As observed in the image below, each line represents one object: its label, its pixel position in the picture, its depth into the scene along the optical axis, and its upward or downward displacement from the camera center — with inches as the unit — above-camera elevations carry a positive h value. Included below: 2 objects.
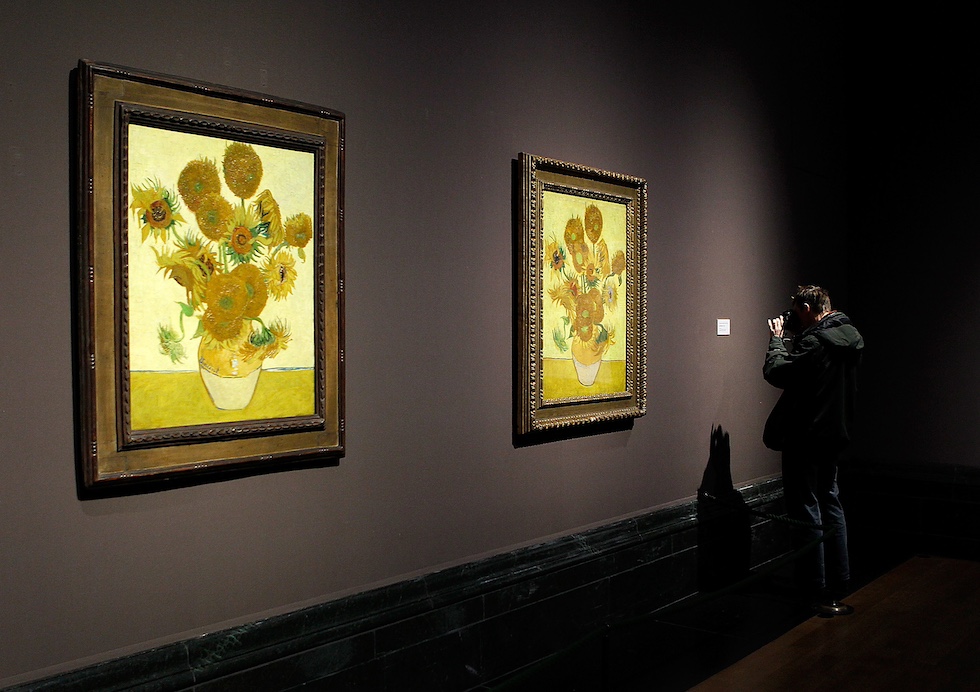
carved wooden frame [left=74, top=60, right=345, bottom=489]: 123.6 +7.4
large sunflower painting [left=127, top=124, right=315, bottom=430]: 130.2 +7.6
